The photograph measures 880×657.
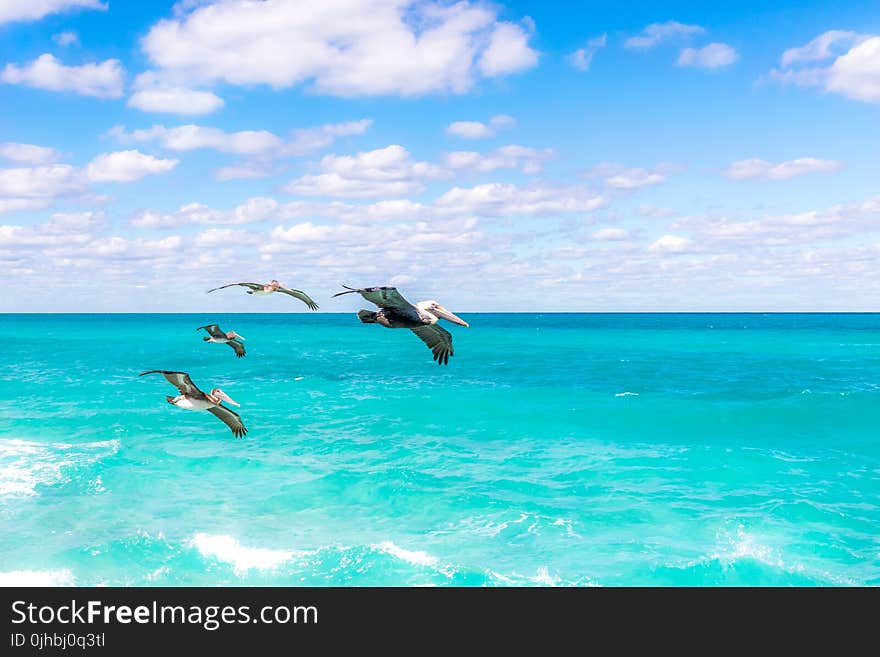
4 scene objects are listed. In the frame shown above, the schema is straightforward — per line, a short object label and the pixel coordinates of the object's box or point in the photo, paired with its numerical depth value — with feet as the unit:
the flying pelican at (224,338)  72.38
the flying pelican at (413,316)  51.19
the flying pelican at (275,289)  64.03
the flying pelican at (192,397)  53.93
